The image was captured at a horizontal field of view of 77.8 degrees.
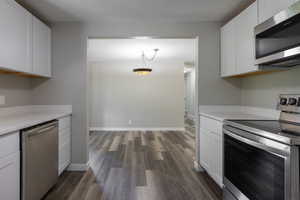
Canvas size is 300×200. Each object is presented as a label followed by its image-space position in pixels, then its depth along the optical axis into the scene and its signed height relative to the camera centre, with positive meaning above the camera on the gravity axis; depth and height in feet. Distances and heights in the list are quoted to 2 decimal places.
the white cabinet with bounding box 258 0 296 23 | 5.45 +2.94
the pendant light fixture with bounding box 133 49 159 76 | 16.61 +4.34
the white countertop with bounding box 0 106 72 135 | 5.34 -0.68
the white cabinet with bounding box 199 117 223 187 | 7.26 -2.09
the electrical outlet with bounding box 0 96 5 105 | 7.62 -0.02
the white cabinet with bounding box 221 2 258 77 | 6.99 +2.41
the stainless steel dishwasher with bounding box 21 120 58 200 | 5.63 -2.05
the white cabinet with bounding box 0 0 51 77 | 6.26 +2.31
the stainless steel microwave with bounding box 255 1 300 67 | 4.63 +1.73
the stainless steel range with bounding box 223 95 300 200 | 3.63 -1.34
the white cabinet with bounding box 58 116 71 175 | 8.34 -2.05
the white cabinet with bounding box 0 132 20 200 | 4.78 -1.83
